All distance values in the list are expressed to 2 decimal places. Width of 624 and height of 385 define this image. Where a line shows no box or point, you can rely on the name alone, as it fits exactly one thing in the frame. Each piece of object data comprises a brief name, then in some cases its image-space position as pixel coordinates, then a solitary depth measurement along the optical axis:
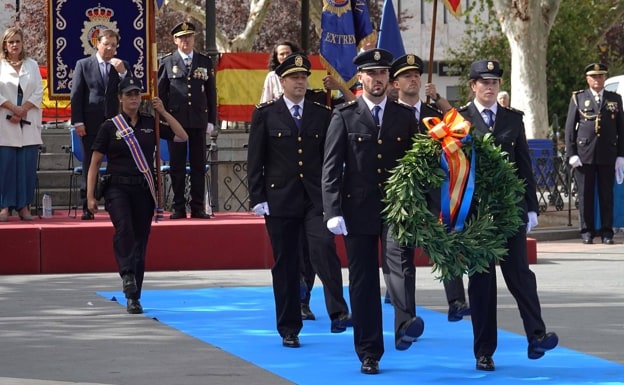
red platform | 16.86
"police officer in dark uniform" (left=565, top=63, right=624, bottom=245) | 20.14
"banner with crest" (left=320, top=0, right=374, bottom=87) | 15.70
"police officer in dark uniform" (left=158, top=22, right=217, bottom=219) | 17.62
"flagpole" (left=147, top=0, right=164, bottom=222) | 15.27
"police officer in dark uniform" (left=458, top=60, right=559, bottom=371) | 9.95
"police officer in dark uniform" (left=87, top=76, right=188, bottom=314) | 13.04
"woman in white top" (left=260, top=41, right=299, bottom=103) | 13.09
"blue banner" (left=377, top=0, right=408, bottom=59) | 15.79
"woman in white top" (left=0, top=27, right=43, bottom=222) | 17.66
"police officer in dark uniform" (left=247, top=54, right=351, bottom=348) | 11.21
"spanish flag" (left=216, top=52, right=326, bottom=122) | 28.78
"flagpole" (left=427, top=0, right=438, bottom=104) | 13.98
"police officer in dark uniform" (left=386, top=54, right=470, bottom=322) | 11.82
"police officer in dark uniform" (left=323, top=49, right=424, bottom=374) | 9.97
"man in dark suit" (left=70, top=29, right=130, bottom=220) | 16.83
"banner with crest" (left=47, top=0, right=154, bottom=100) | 18.53
